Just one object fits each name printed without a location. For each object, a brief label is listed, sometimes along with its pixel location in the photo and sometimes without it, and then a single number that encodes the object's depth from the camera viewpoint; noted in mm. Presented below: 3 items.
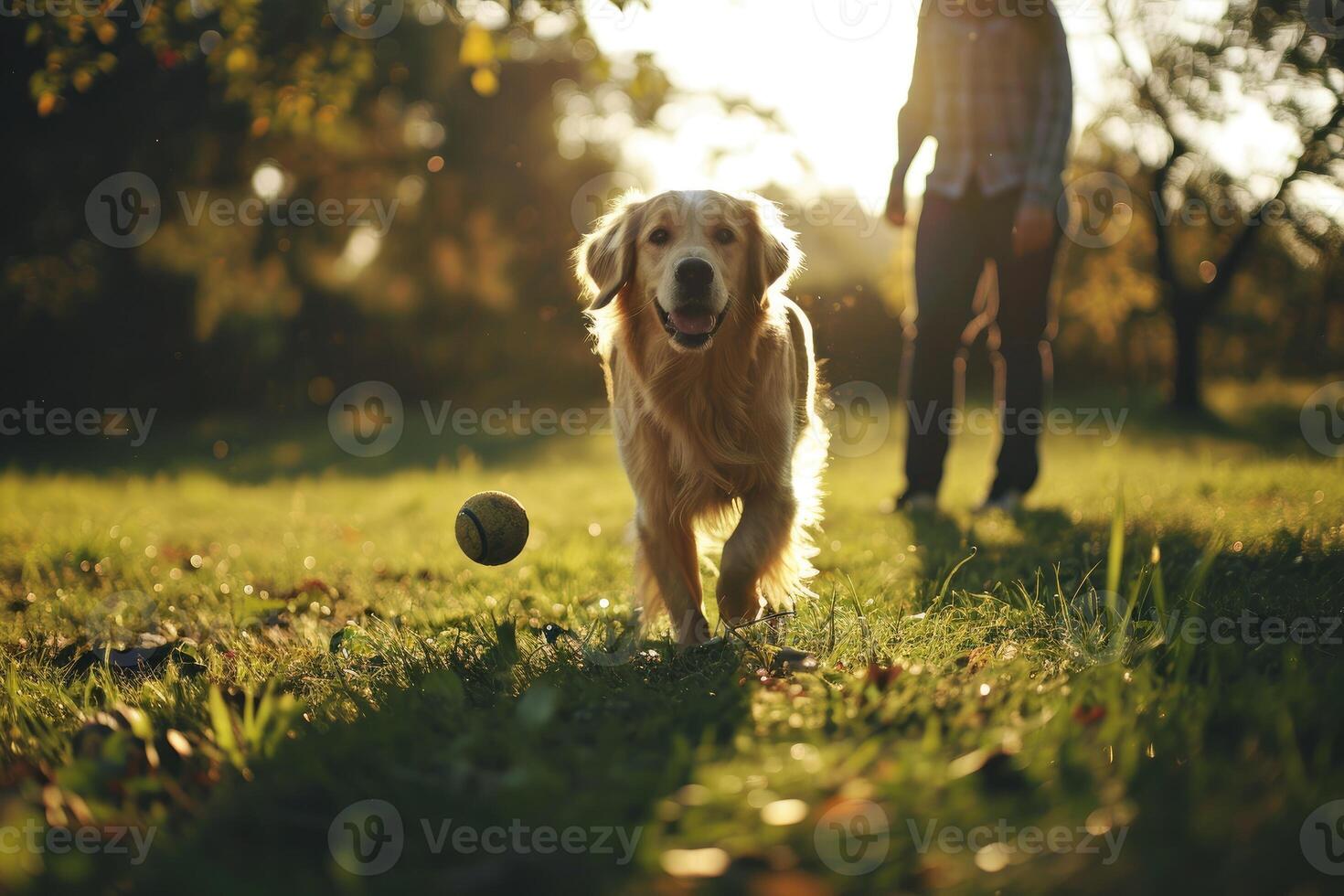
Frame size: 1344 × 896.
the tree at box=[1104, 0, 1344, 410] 11305
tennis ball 3020
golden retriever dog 2867
